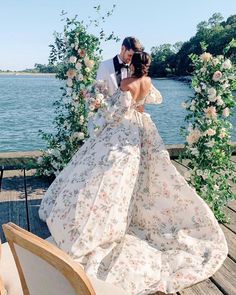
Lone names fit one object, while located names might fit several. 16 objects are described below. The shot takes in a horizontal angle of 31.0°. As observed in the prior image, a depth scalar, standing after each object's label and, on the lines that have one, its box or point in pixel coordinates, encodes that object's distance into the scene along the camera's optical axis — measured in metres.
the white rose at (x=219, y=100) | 4.62
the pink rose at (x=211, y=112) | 4.66
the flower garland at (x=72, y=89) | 5.76
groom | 4.75
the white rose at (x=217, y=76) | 4.57
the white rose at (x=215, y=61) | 4.62
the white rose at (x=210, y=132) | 4.66
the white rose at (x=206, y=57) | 4.66
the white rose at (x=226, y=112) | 4.68
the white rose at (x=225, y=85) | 4.61
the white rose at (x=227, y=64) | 4.56
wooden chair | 1.49
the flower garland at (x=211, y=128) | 4.66
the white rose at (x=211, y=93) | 4.59
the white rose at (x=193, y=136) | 4.78
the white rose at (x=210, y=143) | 4.73
